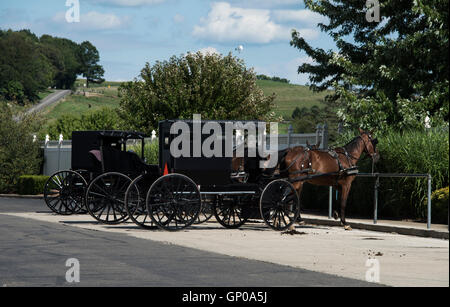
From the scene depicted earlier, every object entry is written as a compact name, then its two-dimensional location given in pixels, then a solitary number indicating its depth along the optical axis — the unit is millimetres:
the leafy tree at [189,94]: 46812
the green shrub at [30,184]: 37750
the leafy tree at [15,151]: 40812
